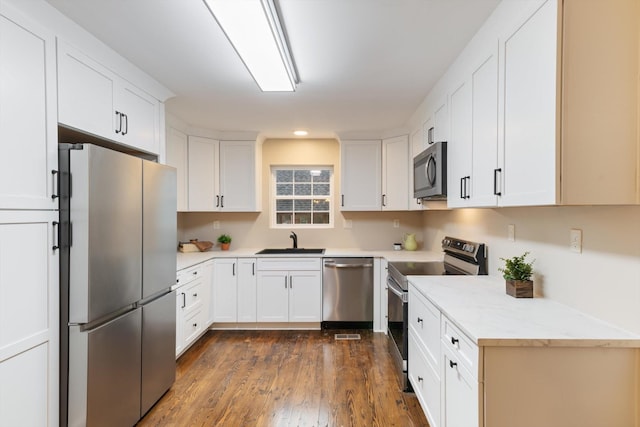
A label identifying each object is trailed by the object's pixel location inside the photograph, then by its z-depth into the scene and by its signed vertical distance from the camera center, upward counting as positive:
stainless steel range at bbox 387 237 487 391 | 2.52 -0.47
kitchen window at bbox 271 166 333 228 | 4.66 +0.23
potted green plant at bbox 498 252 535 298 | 1.80 -0.36
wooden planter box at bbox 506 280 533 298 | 1.80 -0.41
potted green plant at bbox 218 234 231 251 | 4.35 -0.40
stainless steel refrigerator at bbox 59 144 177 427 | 1.66 -0.41
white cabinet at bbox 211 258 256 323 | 3.85 -0.91
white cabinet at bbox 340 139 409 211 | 4.07 +0.45
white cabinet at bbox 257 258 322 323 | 3.86 -0.92
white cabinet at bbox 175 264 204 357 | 2.96 -0.92
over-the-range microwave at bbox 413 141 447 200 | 2.46 +0.31
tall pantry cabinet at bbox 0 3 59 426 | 1.40 -0.07
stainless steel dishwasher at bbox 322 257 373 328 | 3.82 -0.89
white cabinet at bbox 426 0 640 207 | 1.21 +0.41
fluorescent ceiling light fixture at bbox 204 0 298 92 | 1.51 +0.91
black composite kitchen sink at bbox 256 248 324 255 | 4.11 -0.50
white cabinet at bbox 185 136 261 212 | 4.12 +0.43
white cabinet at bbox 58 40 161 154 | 1.72 +0.63
